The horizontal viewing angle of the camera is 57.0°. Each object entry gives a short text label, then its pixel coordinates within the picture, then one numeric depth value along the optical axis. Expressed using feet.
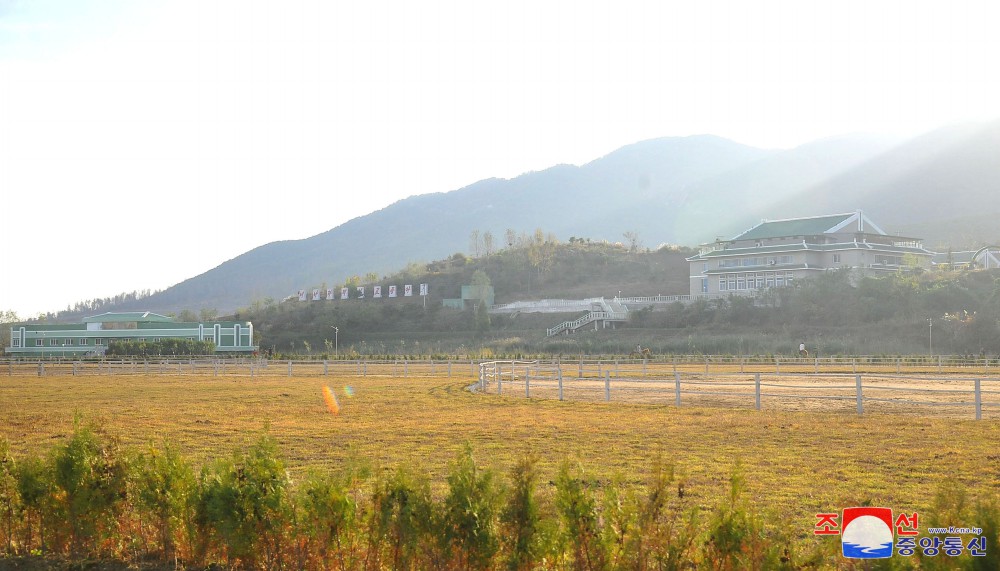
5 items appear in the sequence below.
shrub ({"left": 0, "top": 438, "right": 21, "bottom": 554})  29.81
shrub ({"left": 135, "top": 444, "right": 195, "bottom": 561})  27.78
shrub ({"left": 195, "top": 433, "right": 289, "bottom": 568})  25.96
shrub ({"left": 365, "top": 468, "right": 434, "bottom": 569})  24.21
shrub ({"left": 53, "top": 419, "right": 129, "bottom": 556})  28.60
